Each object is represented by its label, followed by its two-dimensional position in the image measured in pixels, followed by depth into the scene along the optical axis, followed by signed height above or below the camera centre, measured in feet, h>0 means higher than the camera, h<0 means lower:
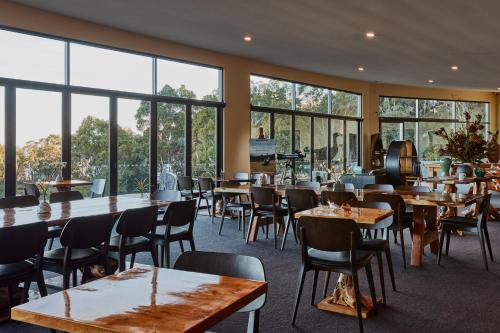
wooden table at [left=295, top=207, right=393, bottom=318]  11.75 -3.40
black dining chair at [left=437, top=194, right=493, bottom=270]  16.52 -2.33
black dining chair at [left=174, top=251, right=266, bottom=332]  6.66 -1.64
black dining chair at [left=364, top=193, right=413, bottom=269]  16.36 -1.55
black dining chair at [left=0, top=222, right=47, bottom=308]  9.56 -1.97
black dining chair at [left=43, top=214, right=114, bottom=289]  10.90 -2.06
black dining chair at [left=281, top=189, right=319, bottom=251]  18.97 -1.63
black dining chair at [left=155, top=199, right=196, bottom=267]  14.03 -1.94
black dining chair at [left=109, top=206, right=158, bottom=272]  12.34 -1.97
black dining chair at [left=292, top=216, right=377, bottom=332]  10.52 -2.02
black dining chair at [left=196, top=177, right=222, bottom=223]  25.84 -1.60
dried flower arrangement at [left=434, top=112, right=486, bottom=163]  23.32 +0.81
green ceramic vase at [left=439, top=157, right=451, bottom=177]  26.04 -0.27
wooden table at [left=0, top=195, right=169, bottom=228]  11.41 -1.38
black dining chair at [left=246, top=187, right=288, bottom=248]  19.90 -1.96
